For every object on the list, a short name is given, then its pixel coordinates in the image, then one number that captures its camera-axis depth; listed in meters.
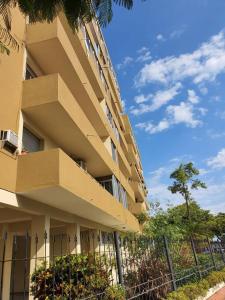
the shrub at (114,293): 5.95
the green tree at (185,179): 34.09
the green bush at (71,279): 5.65
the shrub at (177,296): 8.10
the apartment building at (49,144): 8.86
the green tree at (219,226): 50.21
